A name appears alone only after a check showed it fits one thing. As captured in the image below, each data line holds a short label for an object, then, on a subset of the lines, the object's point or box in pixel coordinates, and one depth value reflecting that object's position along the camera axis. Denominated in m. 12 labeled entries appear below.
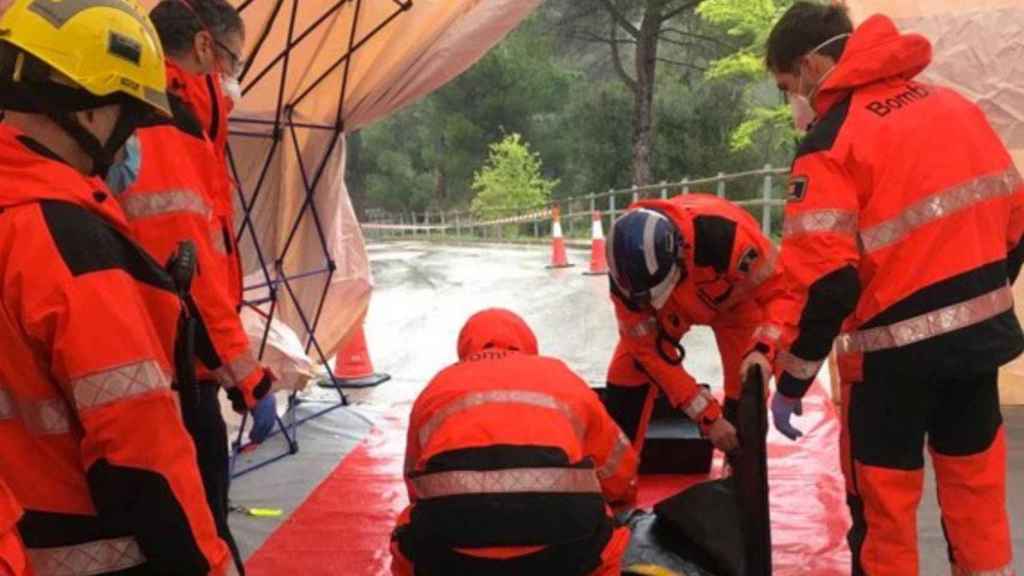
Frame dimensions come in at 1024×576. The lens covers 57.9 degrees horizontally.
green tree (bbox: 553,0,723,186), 19.98
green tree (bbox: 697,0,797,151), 15.85
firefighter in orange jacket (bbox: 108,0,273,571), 2.27
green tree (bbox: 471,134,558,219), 28.03
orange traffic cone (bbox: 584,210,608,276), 11.89
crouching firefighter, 1.92
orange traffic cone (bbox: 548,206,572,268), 13.45
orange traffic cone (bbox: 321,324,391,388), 5.86
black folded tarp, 2.22
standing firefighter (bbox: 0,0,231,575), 1.30
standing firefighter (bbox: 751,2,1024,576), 2.09
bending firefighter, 2.78
